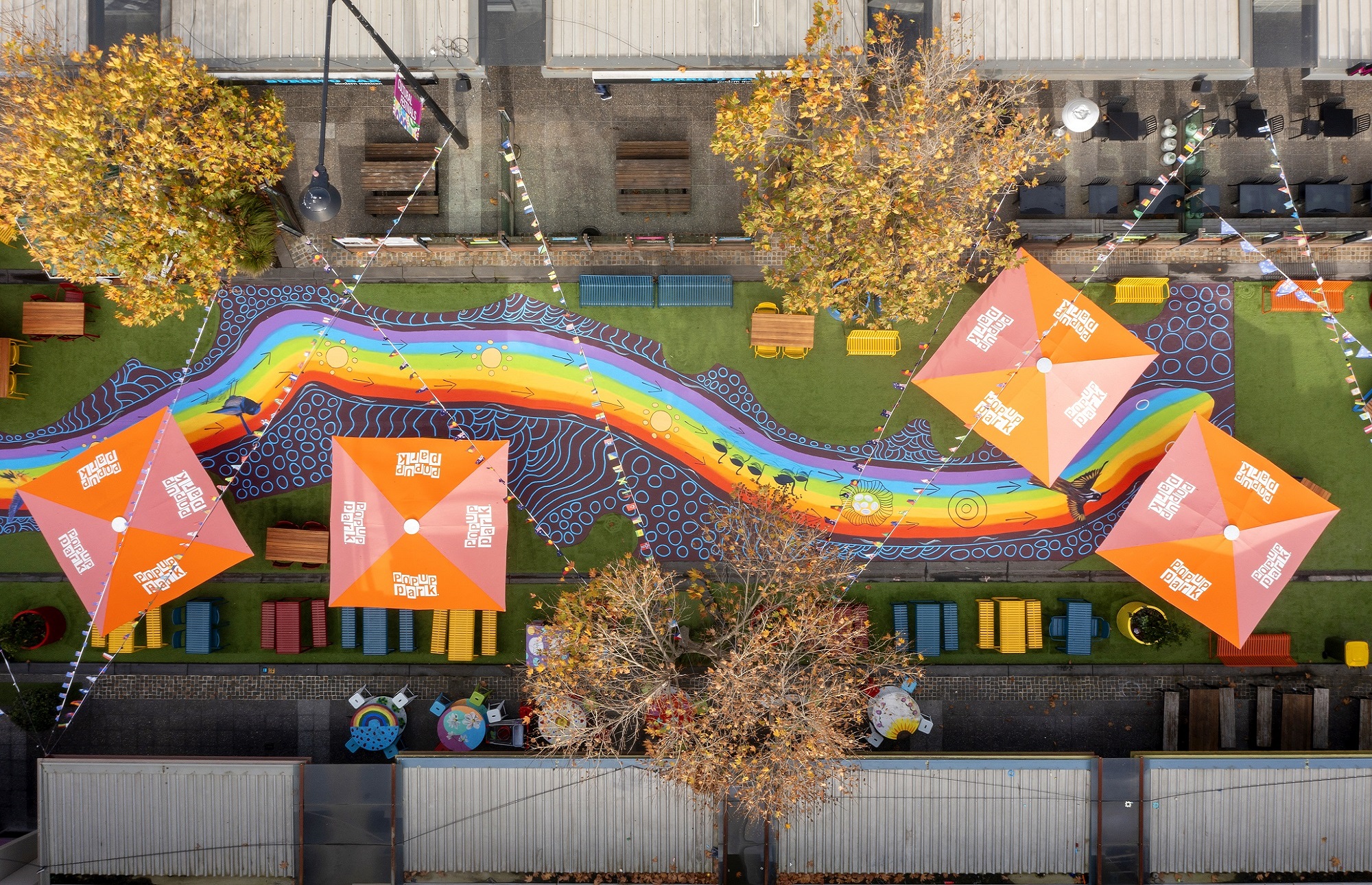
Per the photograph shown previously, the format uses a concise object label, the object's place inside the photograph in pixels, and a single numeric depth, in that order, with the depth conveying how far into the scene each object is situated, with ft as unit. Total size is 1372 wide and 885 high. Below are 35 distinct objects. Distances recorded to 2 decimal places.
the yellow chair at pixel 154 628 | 57.36
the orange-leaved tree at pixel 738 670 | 43.32
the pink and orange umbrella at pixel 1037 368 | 51.01
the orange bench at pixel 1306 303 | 57.21
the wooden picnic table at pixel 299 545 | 56.34
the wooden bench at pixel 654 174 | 57.31
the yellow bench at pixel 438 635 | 57.52
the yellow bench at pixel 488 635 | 57.16
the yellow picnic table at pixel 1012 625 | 56.65
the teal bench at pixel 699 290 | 57.65
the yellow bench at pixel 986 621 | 57.00
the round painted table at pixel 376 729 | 56.44
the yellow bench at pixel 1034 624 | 56.70
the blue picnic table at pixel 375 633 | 57.21
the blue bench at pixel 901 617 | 56.75
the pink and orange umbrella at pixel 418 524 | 51.37
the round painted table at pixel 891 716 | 54.95
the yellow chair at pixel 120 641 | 57.06
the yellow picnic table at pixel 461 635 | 57.00
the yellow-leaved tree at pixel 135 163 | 45.24
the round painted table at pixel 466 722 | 56.03
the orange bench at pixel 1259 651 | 56.59
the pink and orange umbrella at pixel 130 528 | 51.52
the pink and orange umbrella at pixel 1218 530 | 50.42
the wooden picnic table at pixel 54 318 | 57.06
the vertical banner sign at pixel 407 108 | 41.49
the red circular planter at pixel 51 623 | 56.90
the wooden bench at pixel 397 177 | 57.82
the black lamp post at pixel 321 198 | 37.68
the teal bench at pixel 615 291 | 57.72
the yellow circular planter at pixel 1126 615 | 56.08
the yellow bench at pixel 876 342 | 57.41
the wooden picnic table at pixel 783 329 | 56.13
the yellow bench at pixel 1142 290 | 56.83
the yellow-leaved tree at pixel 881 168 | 45.85
